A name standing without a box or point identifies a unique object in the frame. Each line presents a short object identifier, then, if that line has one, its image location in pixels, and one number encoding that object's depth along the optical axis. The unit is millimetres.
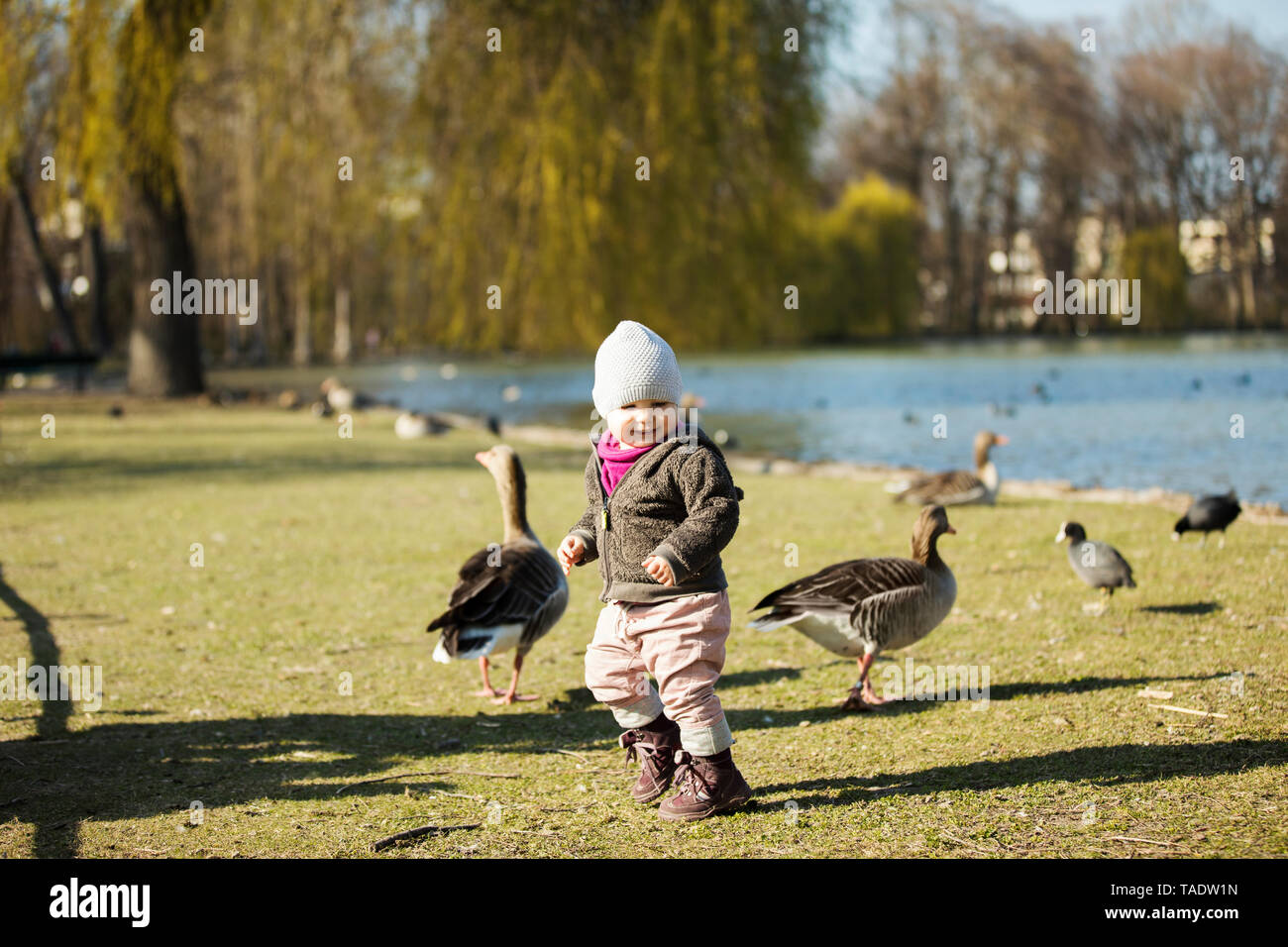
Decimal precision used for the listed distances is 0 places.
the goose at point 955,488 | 10383
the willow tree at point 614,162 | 16219
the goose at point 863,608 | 5059
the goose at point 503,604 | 5113
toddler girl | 3846
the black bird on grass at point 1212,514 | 7836
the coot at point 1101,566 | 6641
